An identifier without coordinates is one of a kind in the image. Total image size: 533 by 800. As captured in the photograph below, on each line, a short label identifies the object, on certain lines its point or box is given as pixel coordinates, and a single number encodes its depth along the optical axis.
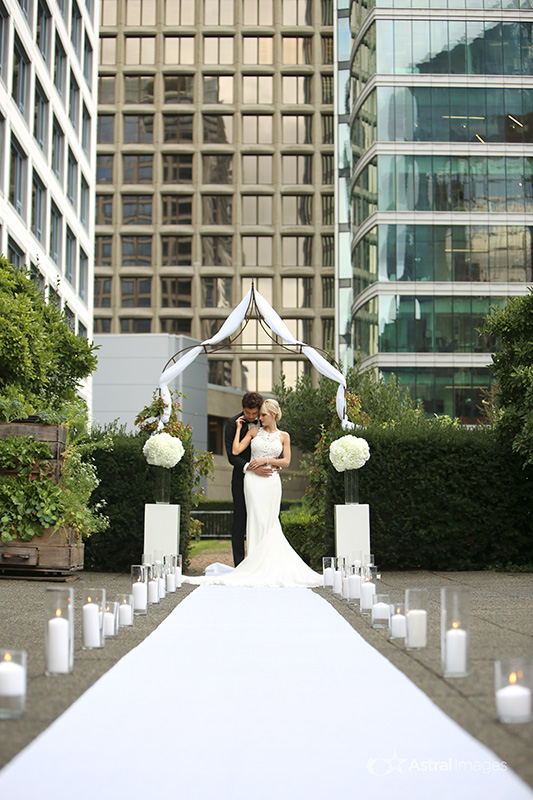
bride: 12.83
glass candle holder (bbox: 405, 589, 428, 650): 5.99
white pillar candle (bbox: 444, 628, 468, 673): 5.07
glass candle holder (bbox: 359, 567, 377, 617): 8.51
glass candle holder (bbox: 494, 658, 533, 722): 3.98
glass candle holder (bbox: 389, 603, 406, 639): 6.55
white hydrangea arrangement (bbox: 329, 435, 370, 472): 14.43
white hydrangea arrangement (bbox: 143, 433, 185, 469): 14.45
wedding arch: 16.03
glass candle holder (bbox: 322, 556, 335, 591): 11.70
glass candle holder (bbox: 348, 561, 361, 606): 9.66
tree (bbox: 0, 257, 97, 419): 16.09
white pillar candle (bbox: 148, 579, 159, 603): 9.63
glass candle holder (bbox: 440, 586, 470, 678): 5.09
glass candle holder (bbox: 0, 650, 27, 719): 4.10
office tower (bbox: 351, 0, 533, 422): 49.06
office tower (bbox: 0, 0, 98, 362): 27.81
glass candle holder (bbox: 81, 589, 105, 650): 6.14
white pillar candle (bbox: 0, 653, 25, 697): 4.09
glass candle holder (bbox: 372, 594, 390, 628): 7.35
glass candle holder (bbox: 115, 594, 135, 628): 7.38
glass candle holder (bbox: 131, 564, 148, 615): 8.52
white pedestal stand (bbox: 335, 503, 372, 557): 14.46
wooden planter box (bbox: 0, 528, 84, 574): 12.47
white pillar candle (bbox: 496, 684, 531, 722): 3.97
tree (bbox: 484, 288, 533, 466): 15.86
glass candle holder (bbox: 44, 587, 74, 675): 5.07
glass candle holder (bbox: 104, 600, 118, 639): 6.57
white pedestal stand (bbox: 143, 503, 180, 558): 14.54
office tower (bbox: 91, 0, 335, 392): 73.31
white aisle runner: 3.37
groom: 13.89
